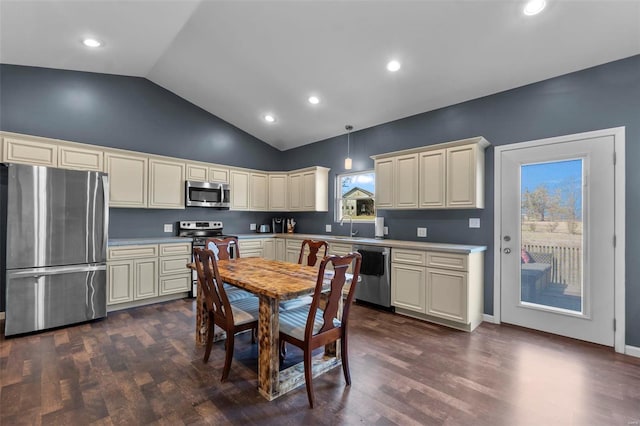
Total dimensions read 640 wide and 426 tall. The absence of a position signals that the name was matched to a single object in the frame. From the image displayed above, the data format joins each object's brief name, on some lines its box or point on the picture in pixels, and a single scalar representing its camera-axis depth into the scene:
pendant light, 4.24
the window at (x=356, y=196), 4.80
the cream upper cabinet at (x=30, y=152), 3.19
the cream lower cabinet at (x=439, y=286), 3.18
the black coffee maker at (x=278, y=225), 5.98
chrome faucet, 4.93
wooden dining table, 1.96
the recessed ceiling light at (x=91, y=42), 3.21
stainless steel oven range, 4.42
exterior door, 2.81
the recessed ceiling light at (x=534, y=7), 2.33
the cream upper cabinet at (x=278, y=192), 5.76
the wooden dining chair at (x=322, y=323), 1.90
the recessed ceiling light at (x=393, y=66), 3.24
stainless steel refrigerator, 2.98
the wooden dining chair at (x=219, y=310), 2.10
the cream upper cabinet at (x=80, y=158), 3.53
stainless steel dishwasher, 3.80
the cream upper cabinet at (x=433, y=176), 3.38
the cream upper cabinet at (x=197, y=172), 4.68
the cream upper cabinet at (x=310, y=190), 5.24
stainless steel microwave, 4.64
